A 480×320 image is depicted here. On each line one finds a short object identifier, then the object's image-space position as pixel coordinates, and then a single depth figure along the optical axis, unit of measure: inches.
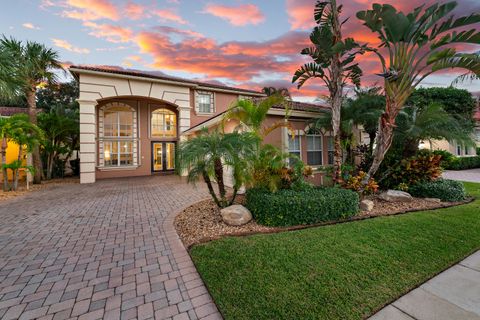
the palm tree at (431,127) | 275.7
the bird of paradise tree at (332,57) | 260.1
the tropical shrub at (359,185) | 266.8
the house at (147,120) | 410.3
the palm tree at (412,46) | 208.4
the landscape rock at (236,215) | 204.2
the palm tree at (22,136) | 369.4
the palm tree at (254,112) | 245.8
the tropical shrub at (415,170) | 293.9
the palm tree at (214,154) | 192.2
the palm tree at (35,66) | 413.4
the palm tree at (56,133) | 498.3
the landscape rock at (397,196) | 273.4
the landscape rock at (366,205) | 243.6
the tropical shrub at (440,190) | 276.7
